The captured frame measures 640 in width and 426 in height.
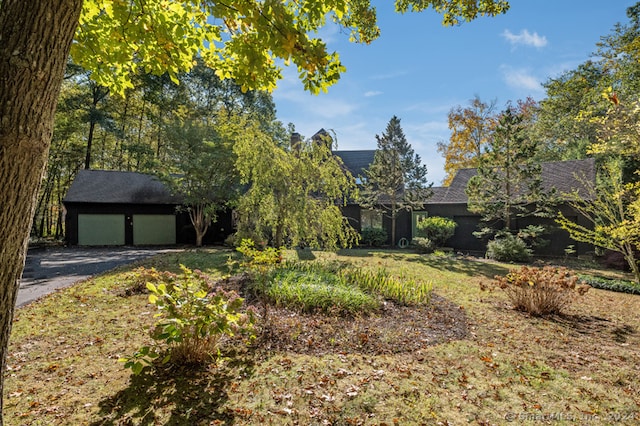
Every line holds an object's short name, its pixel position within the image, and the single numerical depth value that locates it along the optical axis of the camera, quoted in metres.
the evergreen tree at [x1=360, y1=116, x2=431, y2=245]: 18.64
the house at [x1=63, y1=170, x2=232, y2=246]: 17.86
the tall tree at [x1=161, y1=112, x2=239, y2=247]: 16.02
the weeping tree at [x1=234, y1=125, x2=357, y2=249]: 8.74
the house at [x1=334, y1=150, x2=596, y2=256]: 14.62
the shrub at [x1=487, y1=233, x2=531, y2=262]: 13.15
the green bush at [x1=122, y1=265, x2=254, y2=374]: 3.18
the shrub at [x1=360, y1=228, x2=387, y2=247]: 18.83
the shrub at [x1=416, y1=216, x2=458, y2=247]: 16.98
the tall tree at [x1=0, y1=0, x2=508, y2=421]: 1.40
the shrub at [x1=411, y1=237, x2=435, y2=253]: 16.06
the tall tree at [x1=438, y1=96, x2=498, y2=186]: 25.86
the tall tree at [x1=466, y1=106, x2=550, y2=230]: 13.34
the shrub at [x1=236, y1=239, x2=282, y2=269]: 6.16
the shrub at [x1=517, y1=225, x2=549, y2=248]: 13.33
